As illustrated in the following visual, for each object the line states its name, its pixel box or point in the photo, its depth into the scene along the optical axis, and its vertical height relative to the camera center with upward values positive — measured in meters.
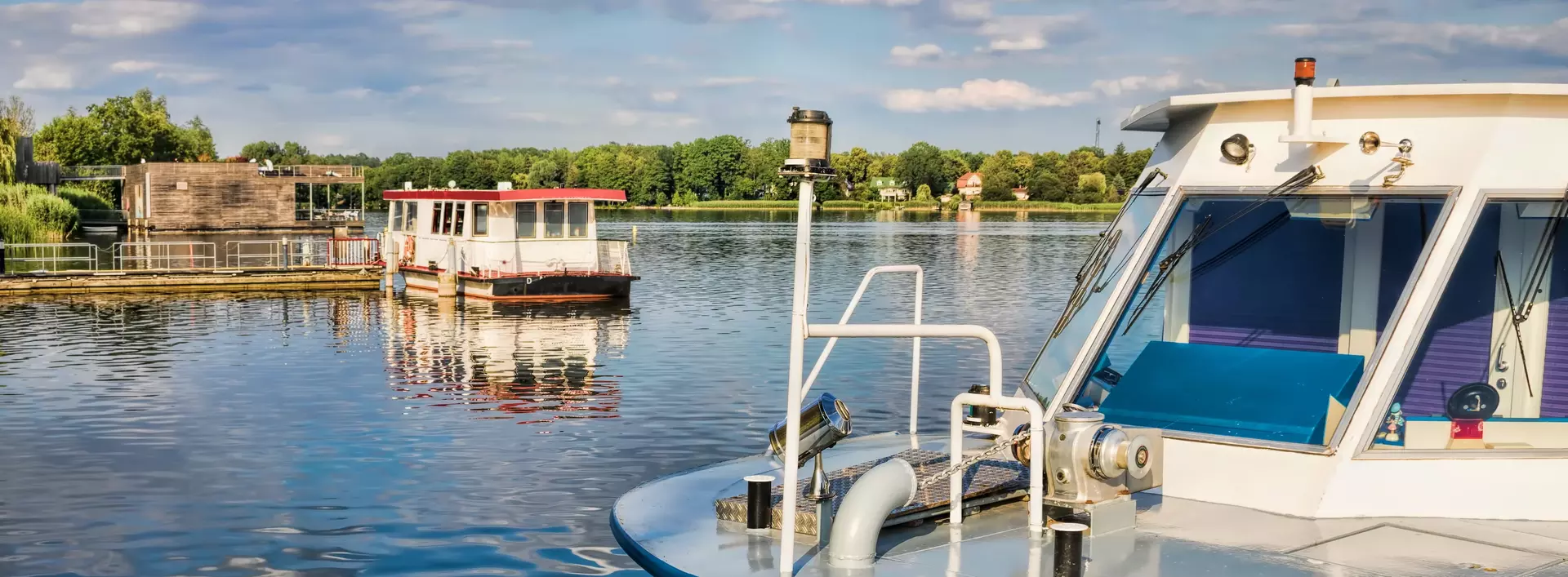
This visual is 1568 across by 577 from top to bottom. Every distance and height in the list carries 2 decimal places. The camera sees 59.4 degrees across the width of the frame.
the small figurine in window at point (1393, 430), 7.98 -1.28
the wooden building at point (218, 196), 90.44 -0.36
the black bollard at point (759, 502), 7.95 -1.74
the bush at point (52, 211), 63.44 -1.12
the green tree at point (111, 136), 118.12 +4.62
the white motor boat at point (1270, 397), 7.23 -1.17
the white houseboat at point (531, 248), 35.09 -1.36
